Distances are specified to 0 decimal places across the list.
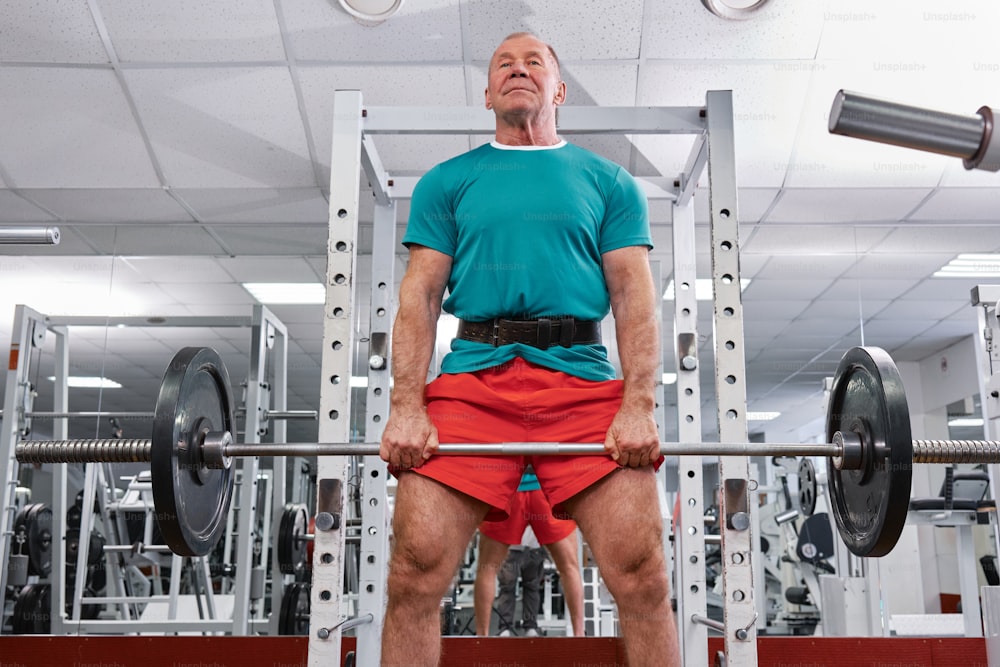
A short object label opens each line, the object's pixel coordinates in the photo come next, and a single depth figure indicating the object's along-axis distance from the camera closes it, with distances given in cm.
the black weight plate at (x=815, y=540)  608
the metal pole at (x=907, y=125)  53
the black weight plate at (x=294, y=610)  444
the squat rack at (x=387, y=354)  180
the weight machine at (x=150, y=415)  391
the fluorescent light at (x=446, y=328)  650
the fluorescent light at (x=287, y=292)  580
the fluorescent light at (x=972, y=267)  537
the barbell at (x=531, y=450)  145
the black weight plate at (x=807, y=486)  495
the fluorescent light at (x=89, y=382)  475
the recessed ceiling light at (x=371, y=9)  308
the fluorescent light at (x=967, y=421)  598
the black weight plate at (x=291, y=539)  423
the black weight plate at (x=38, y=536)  505
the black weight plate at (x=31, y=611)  503
